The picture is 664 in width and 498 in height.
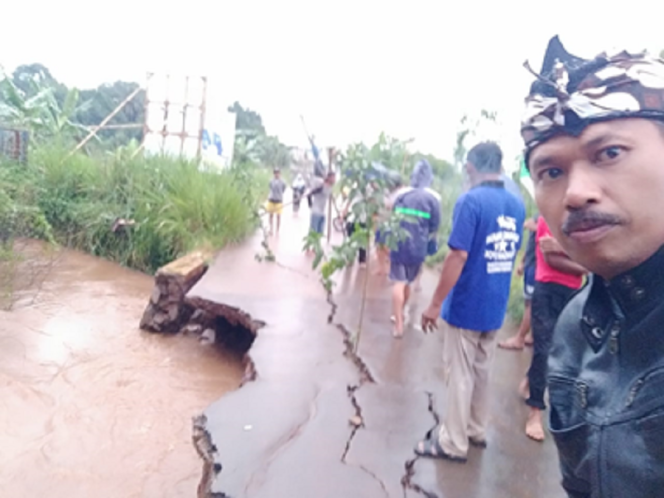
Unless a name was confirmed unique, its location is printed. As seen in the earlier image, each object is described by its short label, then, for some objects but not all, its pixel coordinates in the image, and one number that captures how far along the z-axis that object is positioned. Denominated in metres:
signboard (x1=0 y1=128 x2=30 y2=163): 9.52
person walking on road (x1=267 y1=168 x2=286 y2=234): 11.15
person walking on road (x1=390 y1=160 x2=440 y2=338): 5.36
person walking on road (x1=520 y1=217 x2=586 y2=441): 3.43
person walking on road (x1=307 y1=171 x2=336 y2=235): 9.02
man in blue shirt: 3.11
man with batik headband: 0.90
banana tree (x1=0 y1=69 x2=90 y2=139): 10.91
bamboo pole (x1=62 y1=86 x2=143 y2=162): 11.30
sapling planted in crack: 4.80
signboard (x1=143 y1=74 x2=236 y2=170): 14.34
